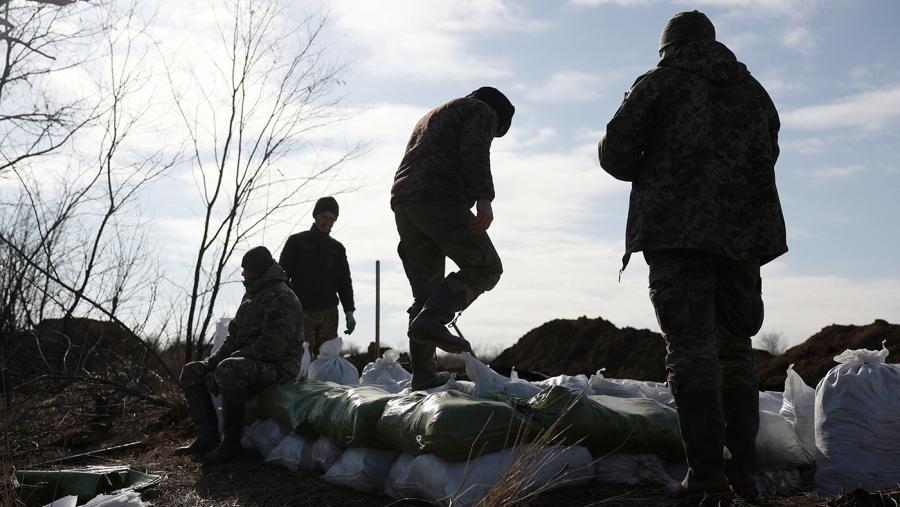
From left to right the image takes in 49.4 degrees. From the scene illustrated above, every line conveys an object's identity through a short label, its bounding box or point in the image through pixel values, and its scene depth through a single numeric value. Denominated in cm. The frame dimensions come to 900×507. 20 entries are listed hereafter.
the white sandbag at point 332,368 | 600
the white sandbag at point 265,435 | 527
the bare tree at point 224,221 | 863
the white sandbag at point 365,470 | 401
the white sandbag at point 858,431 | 386
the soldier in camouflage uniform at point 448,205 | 442
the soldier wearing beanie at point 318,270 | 760
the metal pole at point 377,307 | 912
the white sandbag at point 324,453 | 446
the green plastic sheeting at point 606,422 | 360
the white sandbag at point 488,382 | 416
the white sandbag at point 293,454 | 473
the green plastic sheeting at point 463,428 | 348
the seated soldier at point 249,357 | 537
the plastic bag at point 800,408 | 416
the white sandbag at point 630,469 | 372
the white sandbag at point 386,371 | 608
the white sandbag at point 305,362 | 595
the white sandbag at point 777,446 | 378
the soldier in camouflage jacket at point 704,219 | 321
